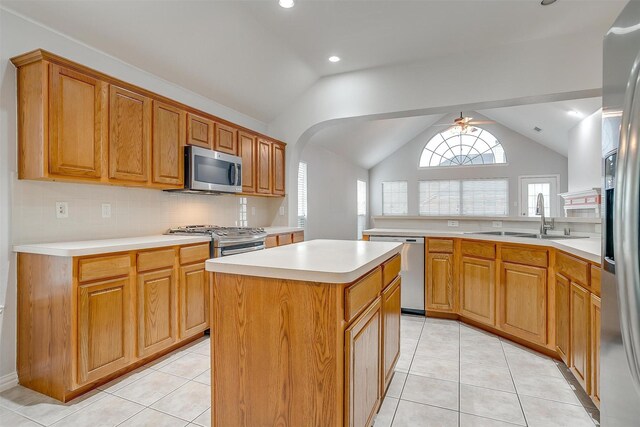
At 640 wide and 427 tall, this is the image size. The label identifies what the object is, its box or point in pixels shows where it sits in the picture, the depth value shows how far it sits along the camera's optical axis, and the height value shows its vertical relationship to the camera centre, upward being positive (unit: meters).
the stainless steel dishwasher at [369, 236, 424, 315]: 3.49 -0.64
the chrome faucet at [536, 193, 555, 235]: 3.12 -0.09
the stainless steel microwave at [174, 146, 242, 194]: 3.09 +0.42
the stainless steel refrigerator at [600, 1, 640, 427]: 0.84 -0.03
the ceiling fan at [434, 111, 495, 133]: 6.07 +1.68
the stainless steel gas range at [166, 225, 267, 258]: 2.96 -0.23
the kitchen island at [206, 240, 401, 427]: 1.24 -0.51
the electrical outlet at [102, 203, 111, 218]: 2.67 +0.03
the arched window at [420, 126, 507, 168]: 9.02 +1.78
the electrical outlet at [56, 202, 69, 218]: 2.37 +0.03
